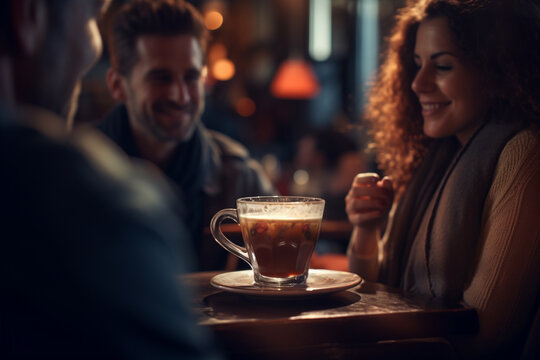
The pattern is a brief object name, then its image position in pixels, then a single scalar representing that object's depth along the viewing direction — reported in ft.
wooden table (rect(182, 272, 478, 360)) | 3.38
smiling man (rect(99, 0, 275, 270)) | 8.19
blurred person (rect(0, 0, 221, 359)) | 1.70
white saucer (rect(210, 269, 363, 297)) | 3.80
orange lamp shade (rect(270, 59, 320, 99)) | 22.63
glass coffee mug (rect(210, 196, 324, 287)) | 4.07
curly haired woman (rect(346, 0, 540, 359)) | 4.05
